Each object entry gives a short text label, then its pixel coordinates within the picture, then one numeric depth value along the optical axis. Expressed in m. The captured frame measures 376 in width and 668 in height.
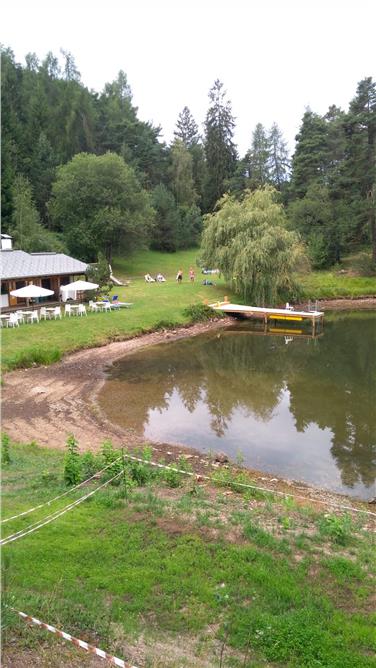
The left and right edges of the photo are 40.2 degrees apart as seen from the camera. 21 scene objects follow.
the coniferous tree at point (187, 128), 87.81
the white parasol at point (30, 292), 29.73
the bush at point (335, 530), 8.47
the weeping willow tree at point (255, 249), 36.12
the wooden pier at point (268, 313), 34.38
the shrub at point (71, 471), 10.47
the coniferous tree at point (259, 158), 70.17
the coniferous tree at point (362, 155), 49.50
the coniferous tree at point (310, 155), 54.09
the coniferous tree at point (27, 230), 43.16
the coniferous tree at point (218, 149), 72.88
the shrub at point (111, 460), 10.87
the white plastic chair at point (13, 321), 27.75
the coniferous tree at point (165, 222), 59.97
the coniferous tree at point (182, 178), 70.62
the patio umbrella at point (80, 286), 32.59
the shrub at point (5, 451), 12.00
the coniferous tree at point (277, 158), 76.50
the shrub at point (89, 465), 11.06
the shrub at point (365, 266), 47.12
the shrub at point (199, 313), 34.82
